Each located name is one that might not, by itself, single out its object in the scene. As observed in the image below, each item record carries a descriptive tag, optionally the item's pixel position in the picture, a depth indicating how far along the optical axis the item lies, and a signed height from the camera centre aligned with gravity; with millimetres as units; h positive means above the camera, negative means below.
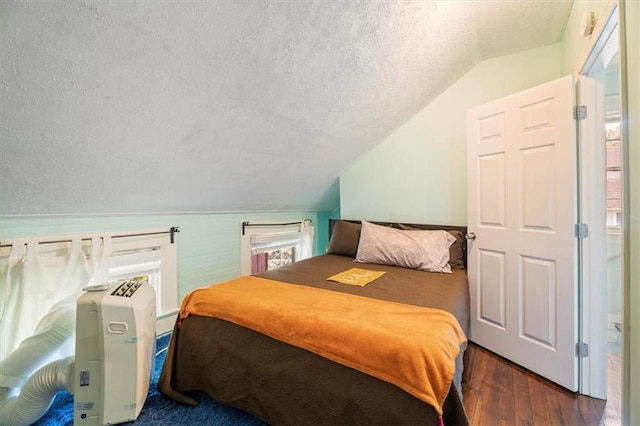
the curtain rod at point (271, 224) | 2840 -130
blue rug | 1332 -1034
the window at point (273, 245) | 2883 -393
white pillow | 2115 -312
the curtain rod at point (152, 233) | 1622 -155
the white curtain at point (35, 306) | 1385 -513
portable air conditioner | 1253 -690
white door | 1592 -122
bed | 933 -672
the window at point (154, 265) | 1938 -397
